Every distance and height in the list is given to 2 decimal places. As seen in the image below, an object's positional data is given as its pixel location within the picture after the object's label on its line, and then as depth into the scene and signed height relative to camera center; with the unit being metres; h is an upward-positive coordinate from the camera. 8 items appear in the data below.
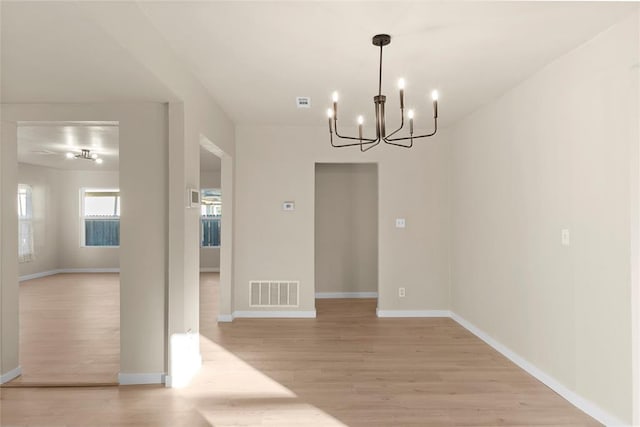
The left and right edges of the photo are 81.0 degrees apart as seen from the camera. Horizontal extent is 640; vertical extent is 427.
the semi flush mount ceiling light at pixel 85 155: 6.65 +1.22
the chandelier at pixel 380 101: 2.43 +0.77
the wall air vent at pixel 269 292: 4.94 -0.95
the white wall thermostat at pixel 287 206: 4.95 +0.18
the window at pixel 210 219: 9.39 +0.03
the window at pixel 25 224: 7.90 -0.05
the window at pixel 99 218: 9.14 +0.07
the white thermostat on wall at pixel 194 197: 3.10 +0.20
